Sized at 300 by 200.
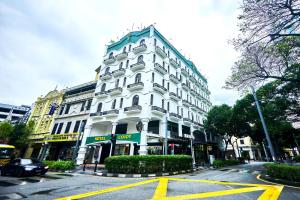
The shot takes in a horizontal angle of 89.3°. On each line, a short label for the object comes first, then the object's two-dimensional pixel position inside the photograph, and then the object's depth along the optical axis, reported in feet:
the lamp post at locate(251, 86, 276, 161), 36.80
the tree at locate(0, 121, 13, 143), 89.71
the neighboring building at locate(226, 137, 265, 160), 169.27
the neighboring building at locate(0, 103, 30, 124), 203.72
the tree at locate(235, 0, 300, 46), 23.79
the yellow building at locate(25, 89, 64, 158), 90.27
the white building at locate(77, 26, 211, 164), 63.26
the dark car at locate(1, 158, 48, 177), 37.40
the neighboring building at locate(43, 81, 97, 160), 78.64
